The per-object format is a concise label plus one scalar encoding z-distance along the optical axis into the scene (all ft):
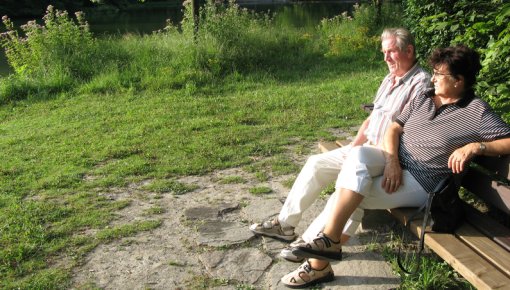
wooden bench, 9.30
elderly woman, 10.75
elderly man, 12.54
